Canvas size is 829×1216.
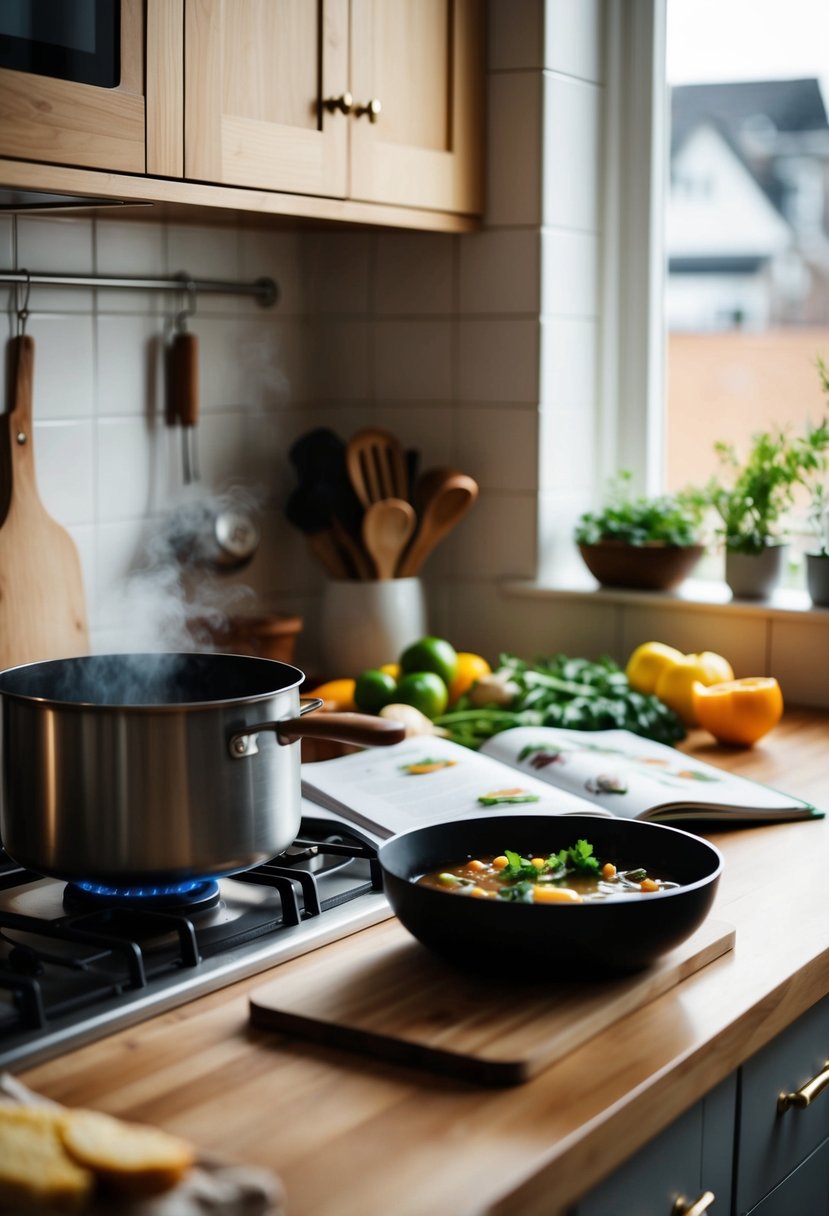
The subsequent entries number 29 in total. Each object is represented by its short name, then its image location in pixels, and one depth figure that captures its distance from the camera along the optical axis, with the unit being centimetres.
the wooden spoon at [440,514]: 201
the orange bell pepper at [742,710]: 174
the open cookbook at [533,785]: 139
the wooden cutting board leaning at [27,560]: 164
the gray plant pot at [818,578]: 195
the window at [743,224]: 206
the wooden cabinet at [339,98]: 150
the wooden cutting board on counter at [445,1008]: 88
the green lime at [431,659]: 187
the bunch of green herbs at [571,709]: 176
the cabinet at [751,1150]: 93
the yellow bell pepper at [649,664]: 188
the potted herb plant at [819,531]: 195
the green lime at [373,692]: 177
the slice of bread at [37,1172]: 68
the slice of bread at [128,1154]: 69
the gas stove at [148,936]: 93
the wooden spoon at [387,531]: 195
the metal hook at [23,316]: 169
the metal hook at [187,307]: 191
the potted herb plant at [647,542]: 204
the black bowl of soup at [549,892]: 95
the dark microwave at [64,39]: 126
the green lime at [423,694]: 177
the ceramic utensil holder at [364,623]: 200
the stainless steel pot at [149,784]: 98
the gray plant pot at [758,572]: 200
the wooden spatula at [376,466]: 201
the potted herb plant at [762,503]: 197
